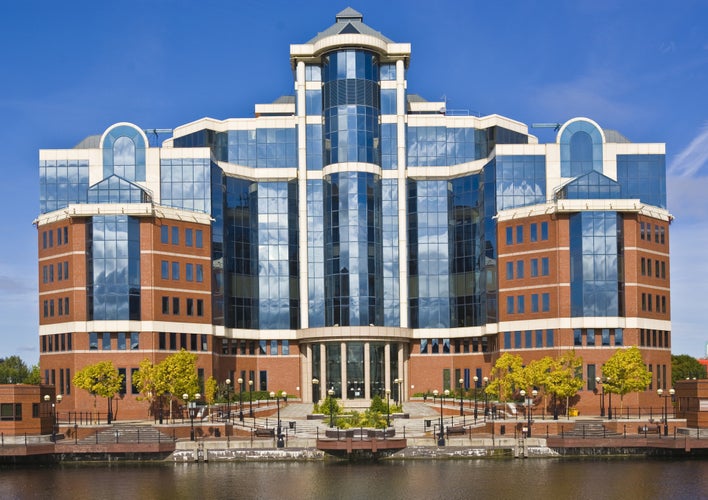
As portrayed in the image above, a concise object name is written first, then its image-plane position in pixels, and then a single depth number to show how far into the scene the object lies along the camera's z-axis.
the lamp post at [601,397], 99.62
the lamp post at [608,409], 93.94
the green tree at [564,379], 97.94
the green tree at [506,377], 100.50
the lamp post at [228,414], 95.21
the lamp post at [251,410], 102.10
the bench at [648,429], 86.03
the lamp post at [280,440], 83.19
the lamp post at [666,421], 85.11
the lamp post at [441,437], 82.38
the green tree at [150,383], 97.38
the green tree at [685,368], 160.00
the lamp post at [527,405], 85.06
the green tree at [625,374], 97.56
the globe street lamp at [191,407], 87.55
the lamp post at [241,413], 95.29
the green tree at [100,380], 96.62
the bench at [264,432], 87.89
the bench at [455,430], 87.85
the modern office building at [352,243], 104.25
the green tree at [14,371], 171.25
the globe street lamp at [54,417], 85.45
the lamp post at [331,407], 94.62
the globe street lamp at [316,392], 118.12
